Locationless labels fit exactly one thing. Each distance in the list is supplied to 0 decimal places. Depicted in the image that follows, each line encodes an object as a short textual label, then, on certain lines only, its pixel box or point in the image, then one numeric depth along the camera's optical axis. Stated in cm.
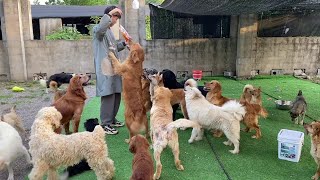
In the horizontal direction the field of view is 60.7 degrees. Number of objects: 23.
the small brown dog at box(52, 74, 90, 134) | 422
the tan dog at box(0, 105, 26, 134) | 430
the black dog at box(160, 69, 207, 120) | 582
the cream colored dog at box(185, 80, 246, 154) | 410
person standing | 454
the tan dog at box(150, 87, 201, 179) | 346
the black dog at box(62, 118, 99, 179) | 360
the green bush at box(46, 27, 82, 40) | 1177
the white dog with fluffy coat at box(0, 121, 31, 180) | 328
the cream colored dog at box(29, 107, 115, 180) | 306
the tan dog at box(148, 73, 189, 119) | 504
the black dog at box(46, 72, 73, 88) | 831
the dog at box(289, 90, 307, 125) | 534
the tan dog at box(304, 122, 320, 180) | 338
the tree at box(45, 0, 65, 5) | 3246
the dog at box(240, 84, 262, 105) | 563
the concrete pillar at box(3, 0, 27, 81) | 998
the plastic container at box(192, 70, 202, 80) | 995
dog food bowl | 650
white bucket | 382
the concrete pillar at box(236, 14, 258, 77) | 1032
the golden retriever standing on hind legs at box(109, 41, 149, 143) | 435
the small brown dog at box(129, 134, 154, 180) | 281
